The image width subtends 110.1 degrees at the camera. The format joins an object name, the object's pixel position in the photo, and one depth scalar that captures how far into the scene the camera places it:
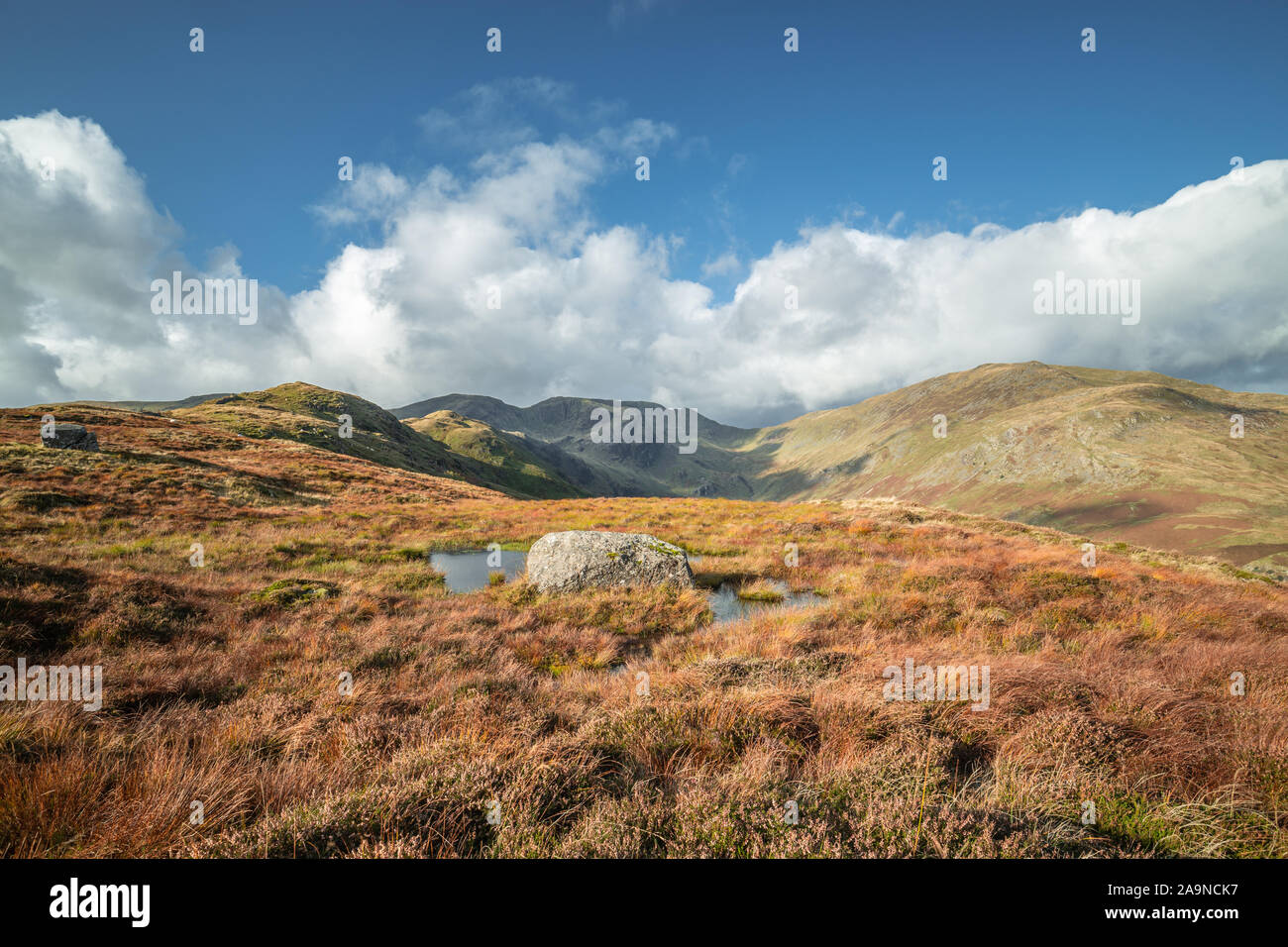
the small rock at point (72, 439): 31.48
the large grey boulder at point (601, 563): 12.61
